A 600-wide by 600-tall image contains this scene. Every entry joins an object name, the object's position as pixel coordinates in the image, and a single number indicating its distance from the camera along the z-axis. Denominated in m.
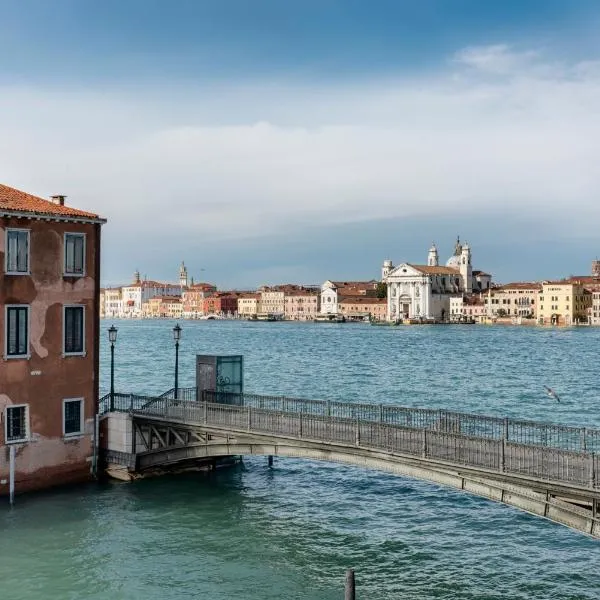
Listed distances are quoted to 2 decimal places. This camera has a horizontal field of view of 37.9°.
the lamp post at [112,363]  28.75
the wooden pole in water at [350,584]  13.70
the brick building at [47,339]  25.45
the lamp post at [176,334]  30.32
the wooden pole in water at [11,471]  24.94
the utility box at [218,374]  28.70
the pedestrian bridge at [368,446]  17.83
